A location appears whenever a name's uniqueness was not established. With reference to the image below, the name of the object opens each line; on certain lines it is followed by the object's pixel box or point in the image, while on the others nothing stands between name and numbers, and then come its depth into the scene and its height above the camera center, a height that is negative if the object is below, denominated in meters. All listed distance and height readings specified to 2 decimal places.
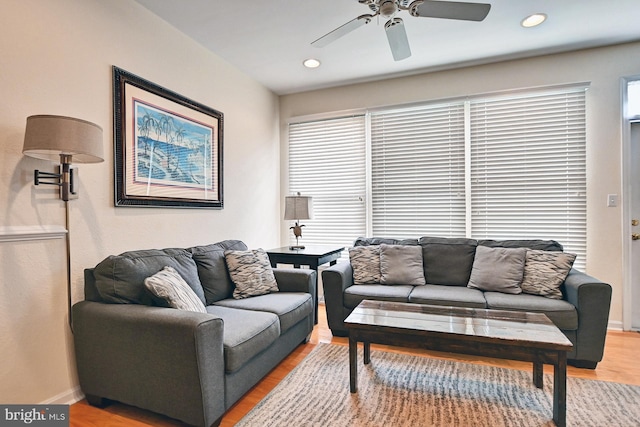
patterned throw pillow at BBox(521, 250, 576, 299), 2.59 -0.53
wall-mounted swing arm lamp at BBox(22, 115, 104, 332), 1.62 +0.33
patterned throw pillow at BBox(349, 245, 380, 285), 3.12 -0.54
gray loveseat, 1.63 -0.75
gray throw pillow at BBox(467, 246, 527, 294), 2.75 -0.54
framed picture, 2.31 +0.52
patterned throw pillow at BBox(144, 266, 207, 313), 1.90 -0.49
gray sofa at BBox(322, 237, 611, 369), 2.30 -0.72
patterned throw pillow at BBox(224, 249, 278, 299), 2.67 -0.54
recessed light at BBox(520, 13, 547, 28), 2.60 +1.56
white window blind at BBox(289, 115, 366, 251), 4.05 +0.45
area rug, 1.78 -1.17
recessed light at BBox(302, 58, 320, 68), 3.37 +1.56
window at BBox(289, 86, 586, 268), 3.26 +0.45
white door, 3.05 -0.17
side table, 3.24 -0.49
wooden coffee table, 1.69 -0.71
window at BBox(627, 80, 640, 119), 3.05 +1.03
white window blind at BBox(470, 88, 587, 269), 3.22 +0.42
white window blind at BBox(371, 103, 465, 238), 3.64 +0.44
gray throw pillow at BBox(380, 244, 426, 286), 3.07 -0.54
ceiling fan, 1.89 +1.22
